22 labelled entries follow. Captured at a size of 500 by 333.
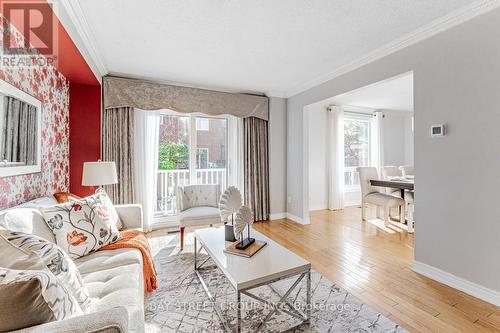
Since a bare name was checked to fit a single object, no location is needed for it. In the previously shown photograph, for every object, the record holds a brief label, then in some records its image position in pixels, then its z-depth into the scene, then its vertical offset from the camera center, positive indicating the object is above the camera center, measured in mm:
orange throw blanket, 1932 -695
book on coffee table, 1788 -634
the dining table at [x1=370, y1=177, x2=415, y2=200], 3619 -266
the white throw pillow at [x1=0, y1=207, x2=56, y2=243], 1410 -333
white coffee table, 1463 -669
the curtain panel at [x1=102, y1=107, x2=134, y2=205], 3475 +302
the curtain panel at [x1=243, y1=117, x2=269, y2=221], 4379 +26
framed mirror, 1782 +310
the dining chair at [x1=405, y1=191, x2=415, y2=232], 3732 -682
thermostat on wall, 2230 +339
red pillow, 2362 -285
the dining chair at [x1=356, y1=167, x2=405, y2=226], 3918 -518
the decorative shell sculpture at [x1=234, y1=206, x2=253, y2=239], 1816 -406
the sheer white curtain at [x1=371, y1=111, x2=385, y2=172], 5738 +666
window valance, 3473 +1114
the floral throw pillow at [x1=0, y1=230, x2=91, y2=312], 1059 -412
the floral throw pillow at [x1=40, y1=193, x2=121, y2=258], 1707 -433
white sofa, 761 -658
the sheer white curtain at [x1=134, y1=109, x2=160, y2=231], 3689 +154
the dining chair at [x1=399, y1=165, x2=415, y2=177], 5092 -73
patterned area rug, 1674 -1102
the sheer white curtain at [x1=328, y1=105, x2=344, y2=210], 5309 +289
